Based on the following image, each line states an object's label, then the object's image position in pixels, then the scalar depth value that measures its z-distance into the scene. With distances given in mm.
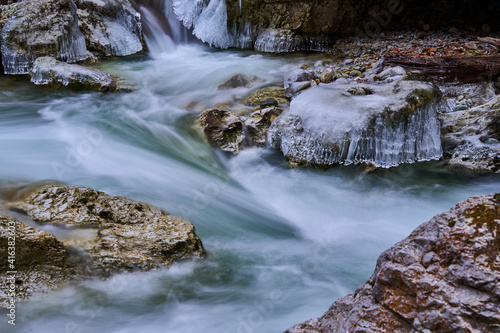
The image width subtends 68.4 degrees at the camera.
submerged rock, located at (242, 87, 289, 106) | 6477
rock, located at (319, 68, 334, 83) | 6875
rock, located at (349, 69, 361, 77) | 7090
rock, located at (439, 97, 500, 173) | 4758
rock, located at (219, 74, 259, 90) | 7250
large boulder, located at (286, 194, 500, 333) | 1483
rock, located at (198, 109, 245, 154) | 5602
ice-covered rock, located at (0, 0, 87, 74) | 8172
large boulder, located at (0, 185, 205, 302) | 2750
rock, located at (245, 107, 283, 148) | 5621
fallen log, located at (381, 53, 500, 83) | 5793
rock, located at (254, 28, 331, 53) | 9516
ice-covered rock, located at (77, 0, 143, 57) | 9383
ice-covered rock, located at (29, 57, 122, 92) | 7410
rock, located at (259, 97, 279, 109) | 6180
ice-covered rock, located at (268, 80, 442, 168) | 4848
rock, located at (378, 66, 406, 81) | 6186
